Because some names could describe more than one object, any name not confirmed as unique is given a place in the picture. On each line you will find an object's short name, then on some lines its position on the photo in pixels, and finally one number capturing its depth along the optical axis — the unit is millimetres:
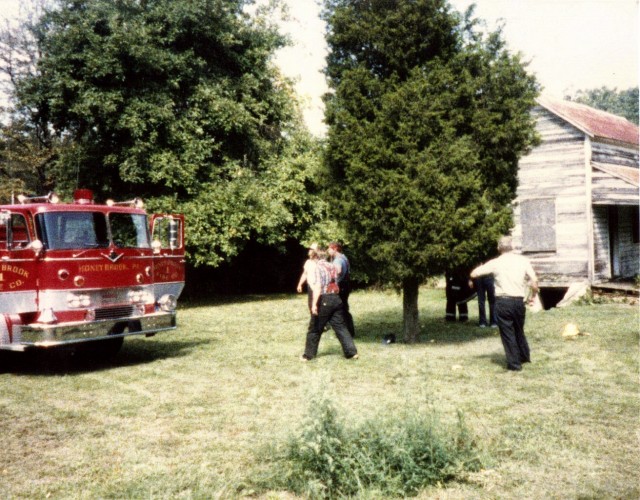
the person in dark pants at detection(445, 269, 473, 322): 14812
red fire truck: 9273
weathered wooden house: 20578
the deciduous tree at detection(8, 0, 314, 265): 19984
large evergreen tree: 10489
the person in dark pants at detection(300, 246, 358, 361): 9938
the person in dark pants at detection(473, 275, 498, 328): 13844
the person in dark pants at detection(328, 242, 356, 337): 11470
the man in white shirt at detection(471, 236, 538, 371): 8828
